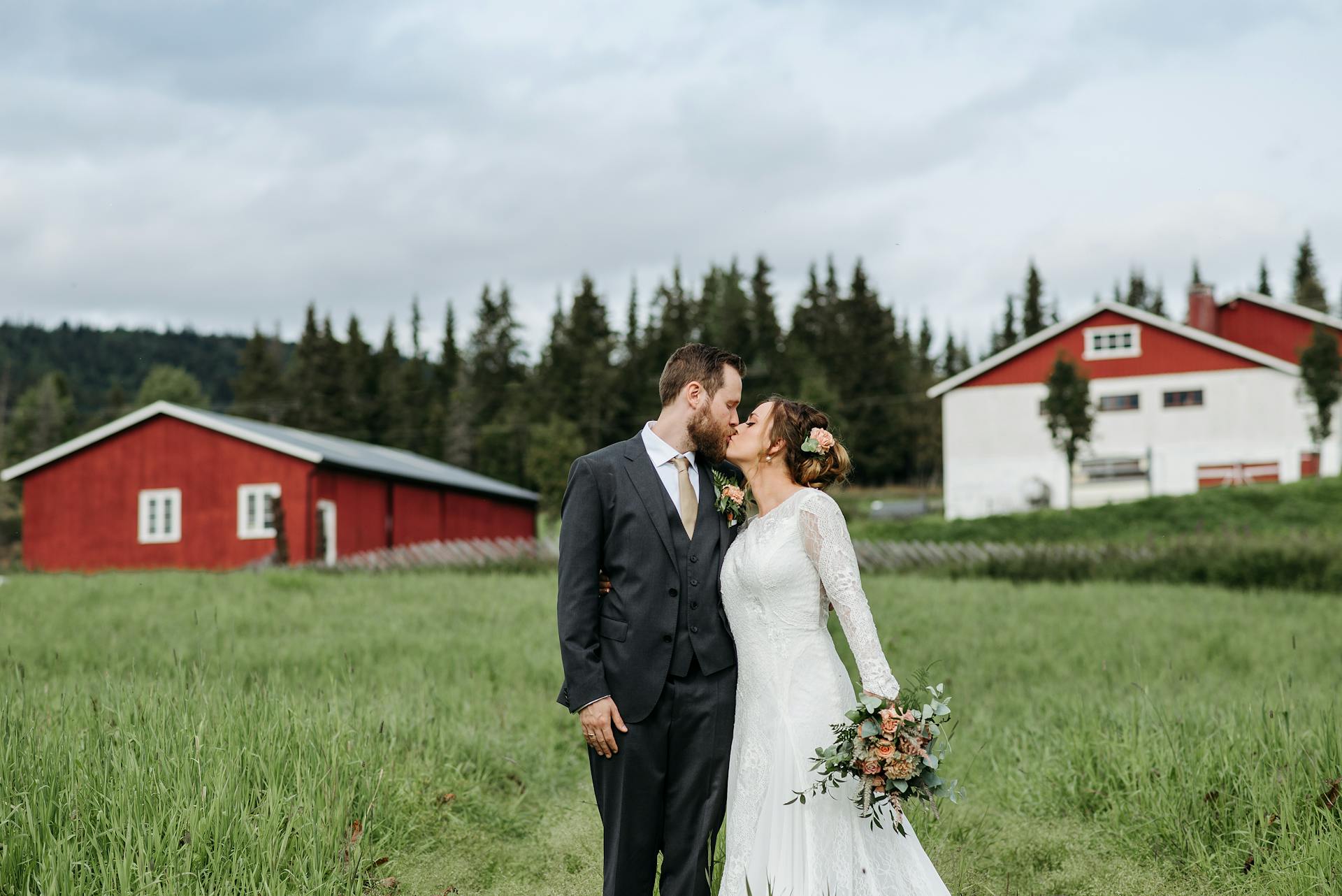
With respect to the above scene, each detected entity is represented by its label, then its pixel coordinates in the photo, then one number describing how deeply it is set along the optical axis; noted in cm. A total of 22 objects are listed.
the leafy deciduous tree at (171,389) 8650
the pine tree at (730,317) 7731
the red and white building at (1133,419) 3738
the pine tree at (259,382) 7975
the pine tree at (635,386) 6800
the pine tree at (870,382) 6906
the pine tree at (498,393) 6844
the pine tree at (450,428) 7119
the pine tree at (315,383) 7531
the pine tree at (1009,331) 8506
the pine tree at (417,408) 7400
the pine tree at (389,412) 7544
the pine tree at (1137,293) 8881
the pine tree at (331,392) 7494
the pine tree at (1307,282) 7688
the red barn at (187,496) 2830
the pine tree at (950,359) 9731
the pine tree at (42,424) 7719
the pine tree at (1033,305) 8056
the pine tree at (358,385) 7569
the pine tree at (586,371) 6731
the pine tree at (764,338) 7669
